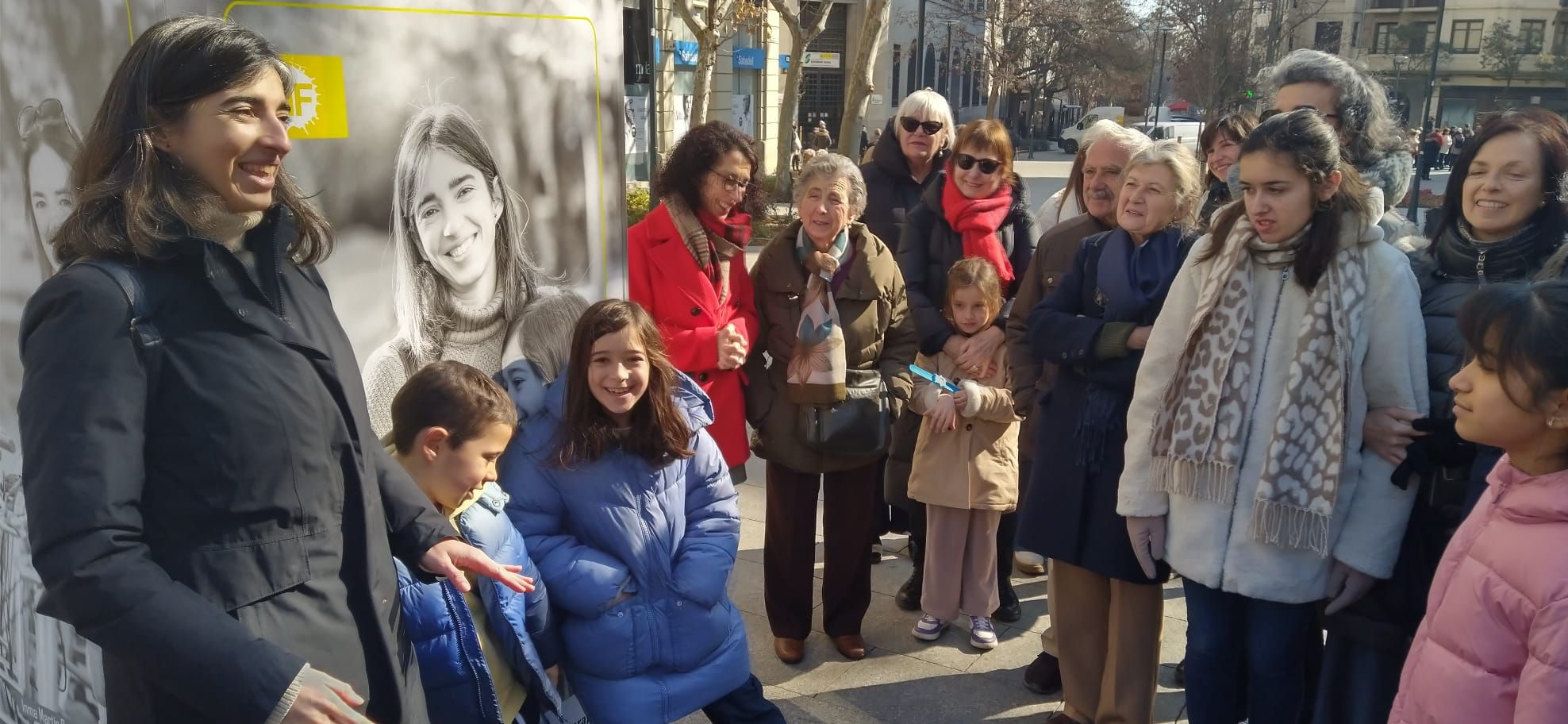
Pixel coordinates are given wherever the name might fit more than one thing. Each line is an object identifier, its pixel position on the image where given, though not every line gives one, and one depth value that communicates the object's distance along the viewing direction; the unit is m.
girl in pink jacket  1.90
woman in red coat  3.70
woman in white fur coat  2.69
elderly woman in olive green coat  3.89
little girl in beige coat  4.05
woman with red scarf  4.30
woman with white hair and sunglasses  4.87
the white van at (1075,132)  45.87
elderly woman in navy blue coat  3.20
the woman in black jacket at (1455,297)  2.61
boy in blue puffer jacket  2.52
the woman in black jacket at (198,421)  1.47
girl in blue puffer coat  2.91
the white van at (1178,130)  34.69
